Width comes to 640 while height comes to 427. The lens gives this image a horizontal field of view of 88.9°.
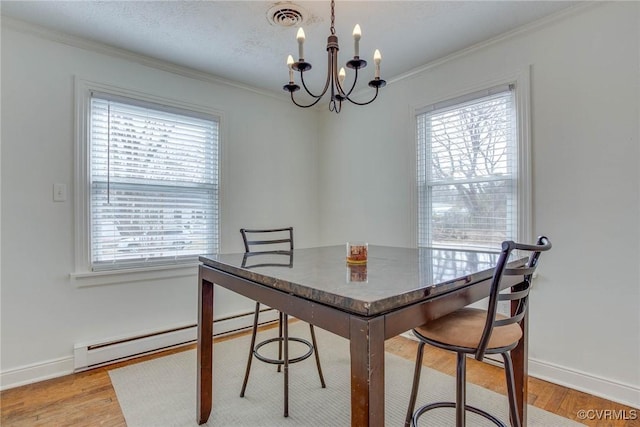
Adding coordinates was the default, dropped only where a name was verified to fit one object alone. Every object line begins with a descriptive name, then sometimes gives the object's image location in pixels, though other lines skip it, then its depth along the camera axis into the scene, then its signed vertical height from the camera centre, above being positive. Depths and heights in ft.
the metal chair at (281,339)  4.59 -2.33
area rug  5.60 -3.51
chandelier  4.68 +2.29
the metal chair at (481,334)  3.39 -1.44
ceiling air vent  6.31 +4.02
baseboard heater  7.41 -3.21
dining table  2.64 -0.80
